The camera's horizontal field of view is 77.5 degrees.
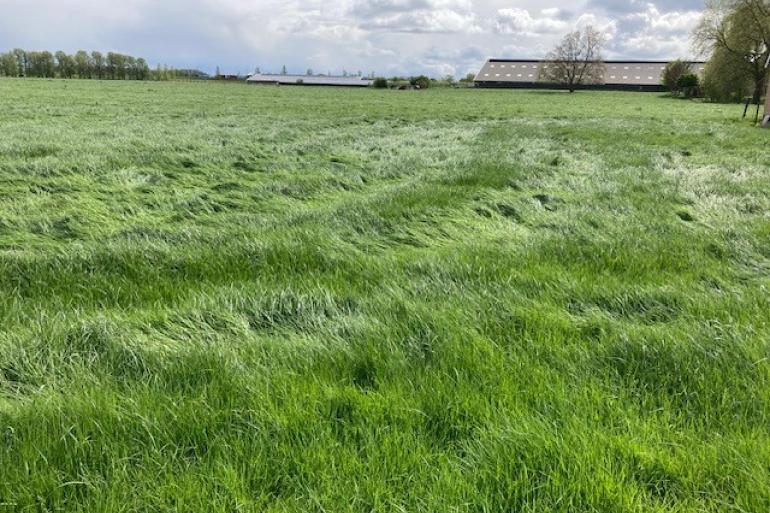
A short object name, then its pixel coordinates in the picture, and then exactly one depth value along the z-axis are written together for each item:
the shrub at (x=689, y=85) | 69.62
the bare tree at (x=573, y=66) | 95.94
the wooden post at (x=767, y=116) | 21.64
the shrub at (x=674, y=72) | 86.75
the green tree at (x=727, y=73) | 37.19
